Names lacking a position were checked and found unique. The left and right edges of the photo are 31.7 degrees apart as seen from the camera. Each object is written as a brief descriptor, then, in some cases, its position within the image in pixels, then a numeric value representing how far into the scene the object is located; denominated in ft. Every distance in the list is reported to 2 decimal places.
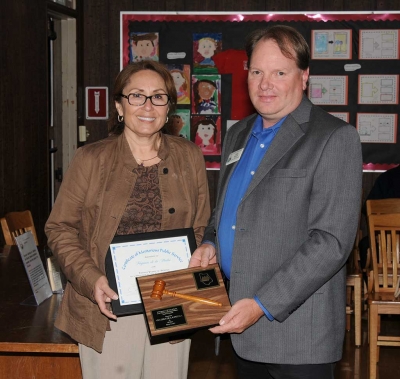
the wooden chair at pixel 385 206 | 16.69
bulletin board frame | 21.31
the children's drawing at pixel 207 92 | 22.06
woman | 7.59
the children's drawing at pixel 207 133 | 22.11
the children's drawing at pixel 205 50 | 21.85
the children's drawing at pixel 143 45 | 22.08
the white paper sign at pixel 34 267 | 10.19
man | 6.56
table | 8.21
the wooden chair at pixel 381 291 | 14.49
